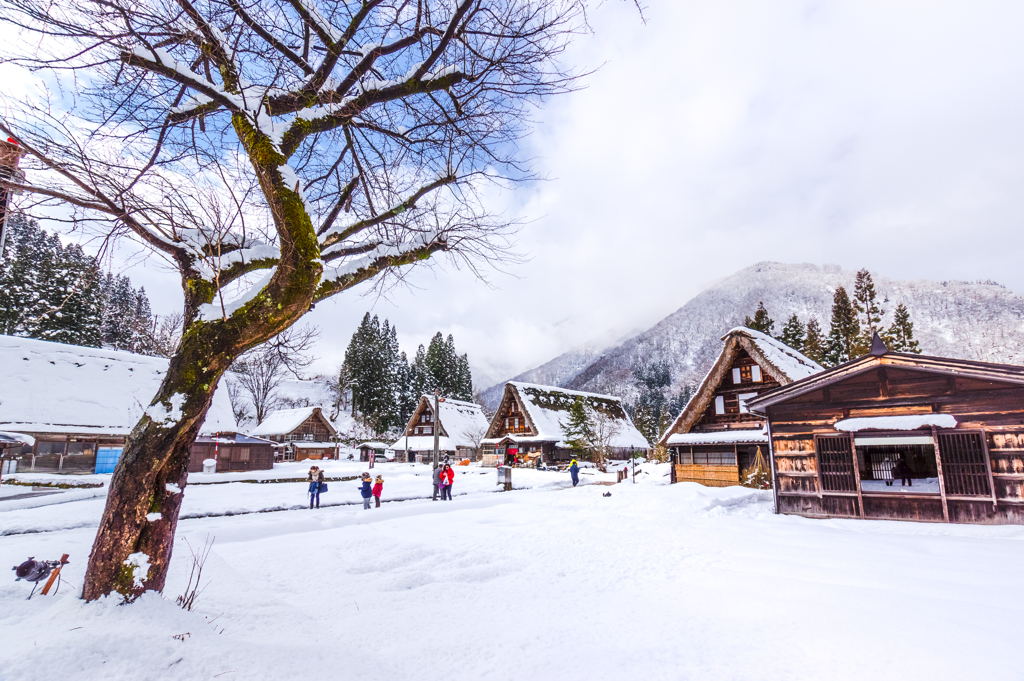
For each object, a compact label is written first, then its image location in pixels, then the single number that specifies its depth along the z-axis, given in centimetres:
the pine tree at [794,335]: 4072
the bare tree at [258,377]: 3450
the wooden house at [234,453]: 2828
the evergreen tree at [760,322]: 3909
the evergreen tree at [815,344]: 3935
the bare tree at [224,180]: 391
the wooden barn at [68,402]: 2186
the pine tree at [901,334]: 3709
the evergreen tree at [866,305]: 3828
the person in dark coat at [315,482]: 1566
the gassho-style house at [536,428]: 3941
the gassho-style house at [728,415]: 2150
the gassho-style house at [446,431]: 4919
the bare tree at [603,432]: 3684
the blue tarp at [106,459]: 2416
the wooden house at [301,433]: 4747
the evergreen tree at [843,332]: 3797
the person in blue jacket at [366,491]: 1495
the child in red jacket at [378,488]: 1552
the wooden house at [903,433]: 1078
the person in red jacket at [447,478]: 1792
